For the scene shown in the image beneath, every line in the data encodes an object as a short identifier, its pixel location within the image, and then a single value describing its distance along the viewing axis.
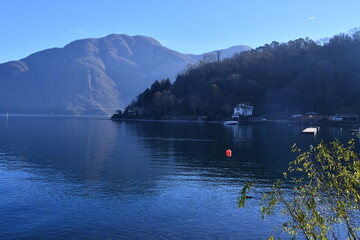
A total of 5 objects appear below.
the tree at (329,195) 8.88
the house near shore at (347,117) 140.39
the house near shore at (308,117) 145.50
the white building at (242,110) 162.73
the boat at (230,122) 144.14
